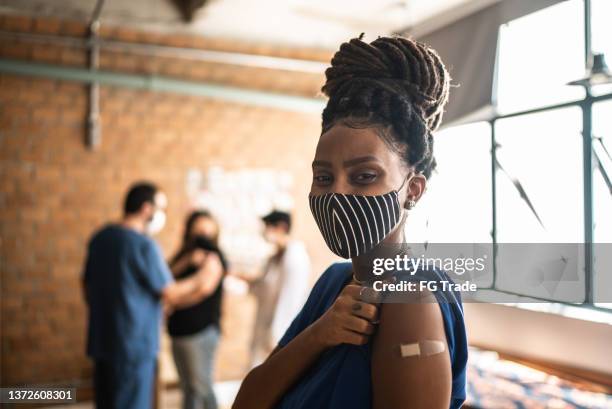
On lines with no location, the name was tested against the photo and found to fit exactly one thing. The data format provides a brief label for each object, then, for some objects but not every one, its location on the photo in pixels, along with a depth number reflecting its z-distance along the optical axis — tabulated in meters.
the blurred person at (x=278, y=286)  3.64
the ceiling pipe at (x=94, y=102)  4.40
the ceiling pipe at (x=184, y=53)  4.26
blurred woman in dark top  3.25
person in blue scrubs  3.03
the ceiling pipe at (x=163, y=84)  4.13
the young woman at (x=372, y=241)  0.77
